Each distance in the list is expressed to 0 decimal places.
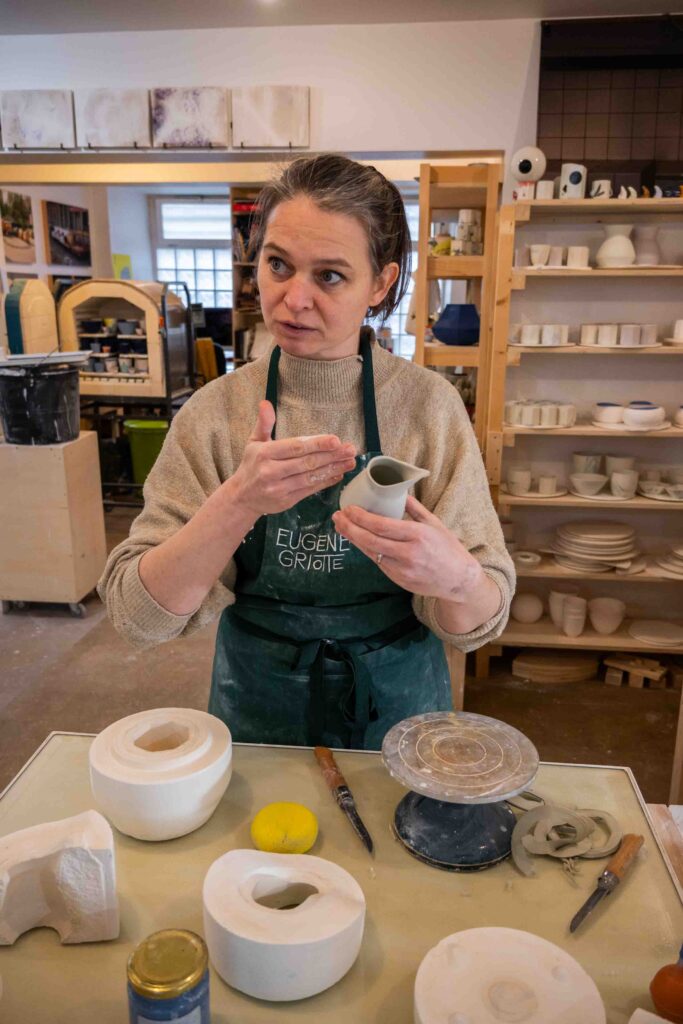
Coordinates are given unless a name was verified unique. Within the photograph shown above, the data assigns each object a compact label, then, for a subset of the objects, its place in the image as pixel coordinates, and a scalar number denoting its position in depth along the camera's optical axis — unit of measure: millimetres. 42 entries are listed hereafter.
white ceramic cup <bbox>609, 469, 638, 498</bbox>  3319
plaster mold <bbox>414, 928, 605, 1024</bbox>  722
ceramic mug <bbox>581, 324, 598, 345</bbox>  3240
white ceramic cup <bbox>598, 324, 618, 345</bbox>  3195
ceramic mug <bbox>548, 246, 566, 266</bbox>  3199
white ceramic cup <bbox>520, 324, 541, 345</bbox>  3209
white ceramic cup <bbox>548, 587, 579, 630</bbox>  3494
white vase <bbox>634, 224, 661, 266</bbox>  3160
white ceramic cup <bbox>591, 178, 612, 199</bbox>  3092
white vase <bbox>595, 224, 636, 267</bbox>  3148
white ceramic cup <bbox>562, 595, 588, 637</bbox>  3432
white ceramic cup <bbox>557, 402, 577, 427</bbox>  3275
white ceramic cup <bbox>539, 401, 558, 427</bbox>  3254
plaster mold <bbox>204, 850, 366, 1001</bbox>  775
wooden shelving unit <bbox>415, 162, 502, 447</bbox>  2910
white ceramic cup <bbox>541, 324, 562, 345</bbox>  3207
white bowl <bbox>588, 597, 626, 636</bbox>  3461
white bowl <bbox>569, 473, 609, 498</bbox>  3367
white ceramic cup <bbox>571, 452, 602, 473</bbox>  3439
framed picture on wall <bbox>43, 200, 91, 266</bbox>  6973
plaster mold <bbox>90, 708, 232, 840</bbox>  979
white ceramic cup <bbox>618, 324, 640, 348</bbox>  3186
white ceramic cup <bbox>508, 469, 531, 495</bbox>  3414
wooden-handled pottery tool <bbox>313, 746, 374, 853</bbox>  1031
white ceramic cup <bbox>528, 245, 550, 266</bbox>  3152
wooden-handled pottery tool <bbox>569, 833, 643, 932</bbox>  912
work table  802
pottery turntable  968
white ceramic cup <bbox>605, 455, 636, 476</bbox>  3406
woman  1163
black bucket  3635
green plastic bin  5793
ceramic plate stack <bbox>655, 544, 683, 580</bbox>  3366
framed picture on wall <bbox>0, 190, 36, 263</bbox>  6023
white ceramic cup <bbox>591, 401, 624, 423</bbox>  3293
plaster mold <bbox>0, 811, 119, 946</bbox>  852
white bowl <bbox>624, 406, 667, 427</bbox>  3219
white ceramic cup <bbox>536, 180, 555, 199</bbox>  3139
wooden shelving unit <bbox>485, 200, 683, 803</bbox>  3182
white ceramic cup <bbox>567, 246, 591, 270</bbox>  3150
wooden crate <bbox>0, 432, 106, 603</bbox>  3768
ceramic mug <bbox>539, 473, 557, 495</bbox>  3406
